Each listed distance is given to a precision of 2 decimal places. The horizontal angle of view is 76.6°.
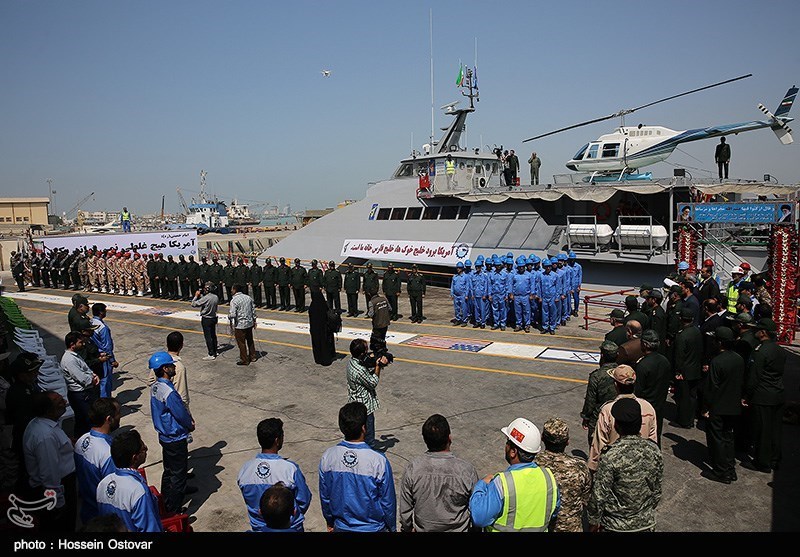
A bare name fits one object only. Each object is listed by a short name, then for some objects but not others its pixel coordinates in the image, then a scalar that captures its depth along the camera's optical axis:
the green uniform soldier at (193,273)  18.83
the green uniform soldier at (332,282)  16.08
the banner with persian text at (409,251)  19.23
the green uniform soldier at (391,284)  14.92
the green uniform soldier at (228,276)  17.59
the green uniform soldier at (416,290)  14.70
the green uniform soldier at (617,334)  6.92
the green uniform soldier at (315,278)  16.45
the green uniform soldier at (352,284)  15.62
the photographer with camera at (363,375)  5.93
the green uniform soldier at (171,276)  19.67
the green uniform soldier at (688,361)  6.98
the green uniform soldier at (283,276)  17.31
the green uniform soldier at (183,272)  19.16
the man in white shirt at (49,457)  4.29
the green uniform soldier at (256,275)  17.14
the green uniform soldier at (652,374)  5.59
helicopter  18.03
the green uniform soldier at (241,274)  17.23
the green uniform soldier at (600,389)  5.39
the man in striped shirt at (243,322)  10.76
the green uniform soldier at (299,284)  16.77
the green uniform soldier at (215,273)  17.84
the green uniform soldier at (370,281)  15.17
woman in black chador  9.86
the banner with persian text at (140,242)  26.27
